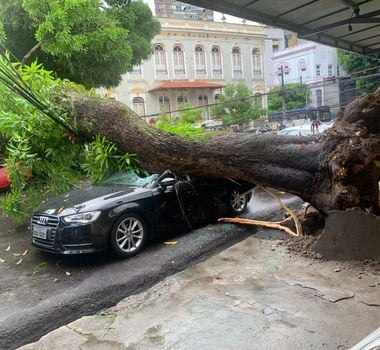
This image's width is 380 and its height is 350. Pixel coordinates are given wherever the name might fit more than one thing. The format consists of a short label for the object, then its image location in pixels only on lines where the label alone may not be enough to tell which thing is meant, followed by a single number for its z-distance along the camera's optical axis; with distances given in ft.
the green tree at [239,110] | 86.74
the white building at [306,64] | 140.36
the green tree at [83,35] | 31.65
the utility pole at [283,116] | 66.16
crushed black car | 17.79
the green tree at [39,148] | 22.31
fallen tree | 16.37
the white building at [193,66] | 115.03
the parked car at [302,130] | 42.00
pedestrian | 40.93
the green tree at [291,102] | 115.24
